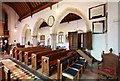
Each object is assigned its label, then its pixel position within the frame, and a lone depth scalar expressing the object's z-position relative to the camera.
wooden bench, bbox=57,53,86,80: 1.59
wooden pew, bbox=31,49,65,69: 2.28
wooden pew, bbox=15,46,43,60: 3.13
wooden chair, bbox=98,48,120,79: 1.53
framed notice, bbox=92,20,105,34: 2.63
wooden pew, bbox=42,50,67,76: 1.98
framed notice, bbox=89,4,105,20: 2.60
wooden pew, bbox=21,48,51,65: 2.65
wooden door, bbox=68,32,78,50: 3.90
